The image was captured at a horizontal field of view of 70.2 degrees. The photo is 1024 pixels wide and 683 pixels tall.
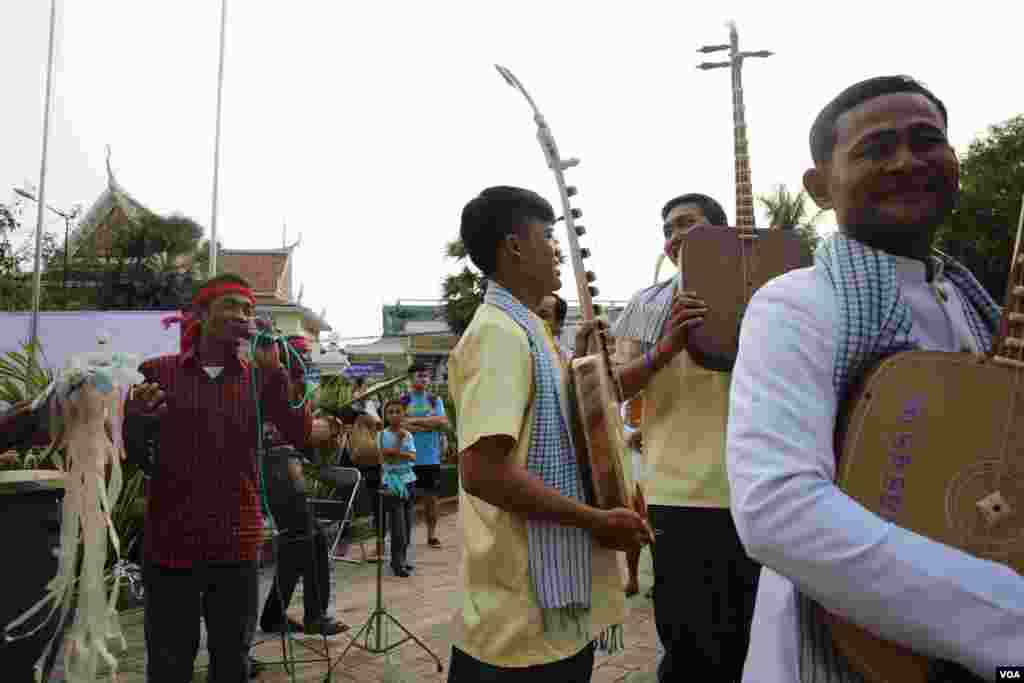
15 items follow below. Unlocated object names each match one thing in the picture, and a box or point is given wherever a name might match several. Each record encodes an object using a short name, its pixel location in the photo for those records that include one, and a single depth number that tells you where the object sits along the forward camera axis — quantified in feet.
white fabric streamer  7.86
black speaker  9.00
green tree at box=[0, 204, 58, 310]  61.21
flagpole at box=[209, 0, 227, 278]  56.80
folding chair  17.02
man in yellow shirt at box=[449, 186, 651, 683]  5.39
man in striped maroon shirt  8.60
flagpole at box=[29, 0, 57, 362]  53.12
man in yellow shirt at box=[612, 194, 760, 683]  7.18
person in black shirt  14.62
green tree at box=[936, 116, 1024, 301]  59.00
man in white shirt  2.73
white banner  30.01
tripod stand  13.87
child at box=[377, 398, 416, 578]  22.40
